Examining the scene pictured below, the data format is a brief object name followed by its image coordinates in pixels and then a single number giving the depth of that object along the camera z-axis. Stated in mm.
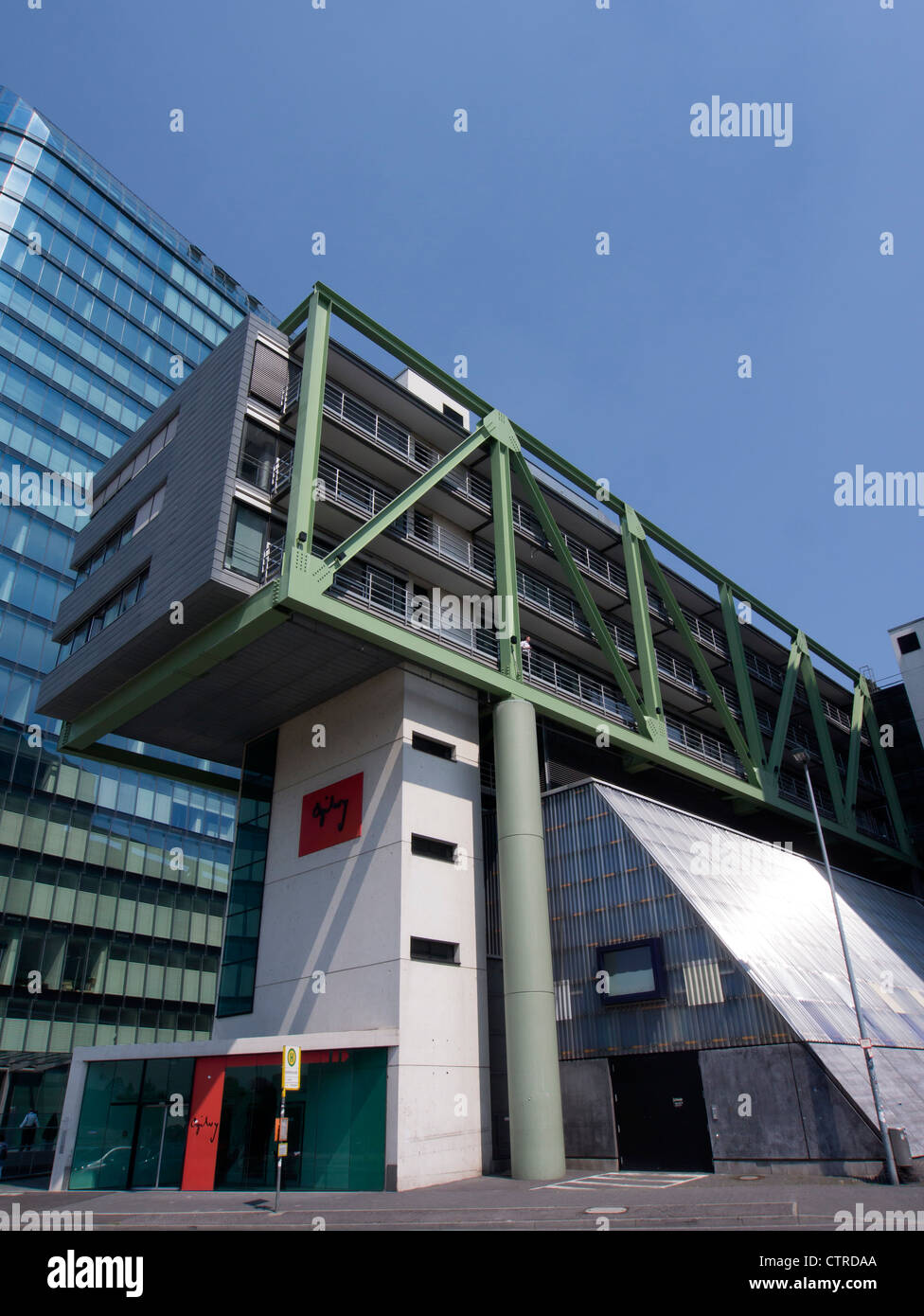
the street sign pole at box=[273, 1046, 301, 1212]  16547
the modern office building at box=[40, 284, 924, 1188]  21375
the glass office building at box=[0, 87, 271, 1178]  43875
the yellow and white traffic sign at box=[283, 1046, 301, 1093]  16859
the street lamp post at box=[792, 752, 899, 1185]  17266
